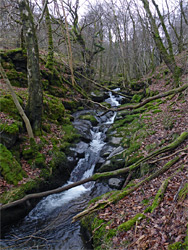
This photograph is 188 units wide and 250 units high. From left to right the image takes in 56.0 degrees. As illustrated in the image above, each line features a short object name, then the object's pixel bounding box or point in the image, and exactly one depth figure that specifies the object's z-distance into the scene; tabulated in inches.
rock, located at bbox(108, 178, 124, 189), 272.6
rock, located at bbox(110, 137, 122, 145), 404.7
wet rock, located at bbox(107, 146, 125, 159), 344.8
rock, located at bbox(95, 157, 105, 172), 349.7
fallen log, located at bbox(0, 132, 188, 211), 225.1
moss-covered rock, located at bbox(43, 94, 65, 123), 426.1
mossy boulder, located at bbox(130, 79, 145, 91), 847.1
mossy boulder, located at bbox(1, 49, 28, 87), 477.1
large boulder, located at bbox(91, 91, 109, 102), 781.7
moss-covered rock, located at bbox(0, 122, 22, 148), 271.7
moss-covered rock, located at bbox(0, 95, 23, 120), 312.8
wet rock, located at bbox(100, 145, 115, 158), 372.9
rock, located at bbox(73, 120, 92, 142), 446.0
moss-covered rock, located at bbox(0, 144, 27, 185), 240.7
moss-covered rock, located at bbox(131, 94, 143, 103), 680.1
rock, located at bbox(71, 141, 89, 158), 381.1
